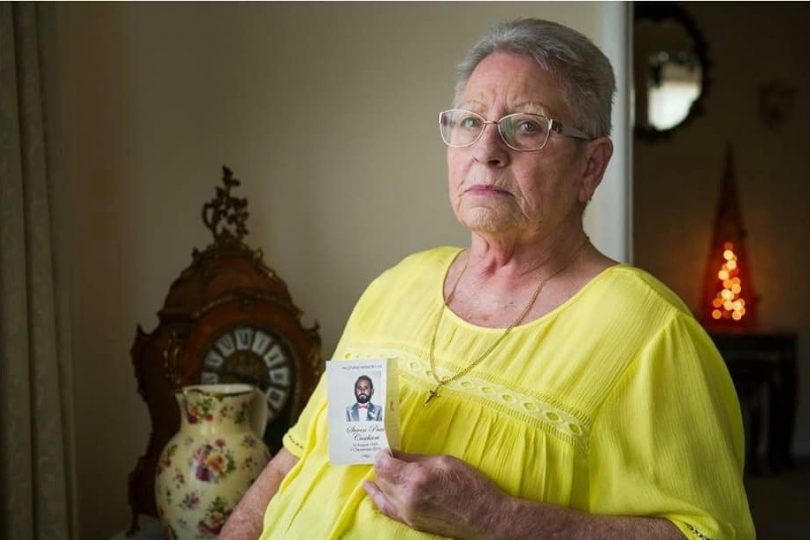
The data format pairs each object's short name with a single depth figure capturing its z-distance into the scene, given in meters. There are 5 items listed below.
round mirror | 5.46
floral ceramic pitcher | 1.98
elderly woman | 1.25
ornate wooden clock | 2.29
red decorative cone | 5.49
